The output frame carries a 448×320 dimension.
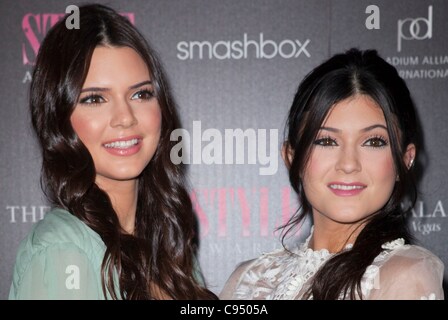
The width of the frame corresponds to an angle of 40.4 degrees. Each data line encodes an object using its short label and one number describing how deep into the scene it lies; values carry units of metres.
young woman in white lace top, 1.59
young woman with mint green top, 1.58
